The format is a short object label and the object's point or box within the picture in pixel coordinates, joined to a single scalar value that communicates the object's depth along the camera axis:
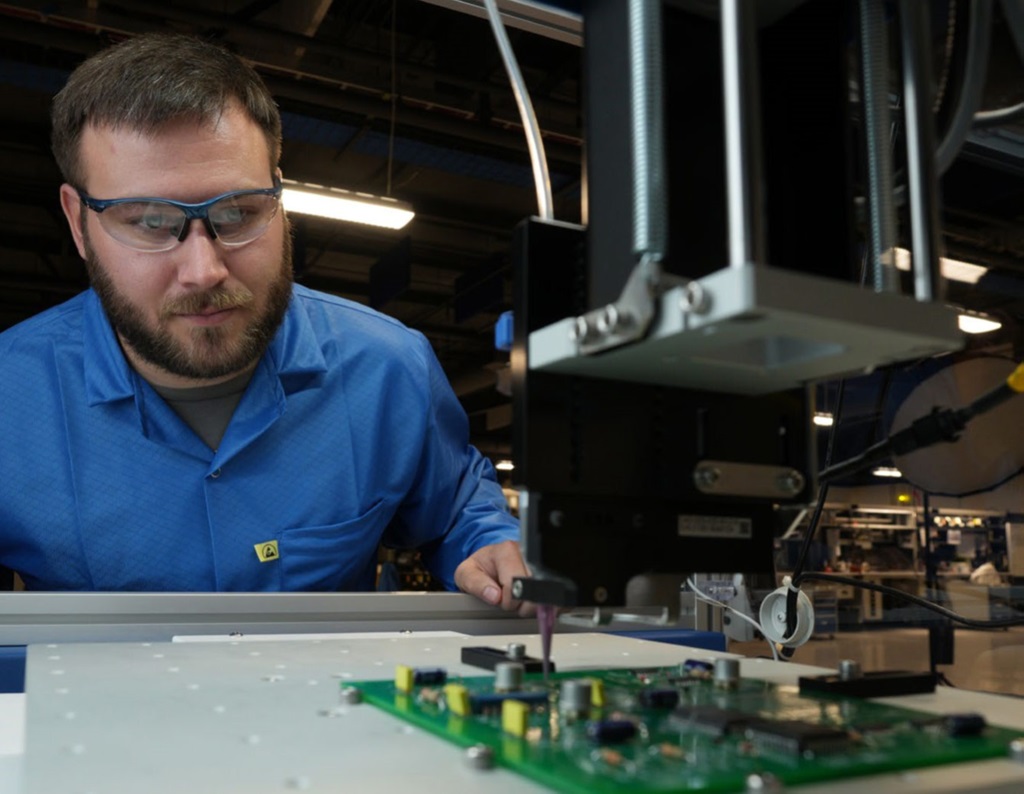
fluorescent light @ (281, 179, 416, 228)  5.01
